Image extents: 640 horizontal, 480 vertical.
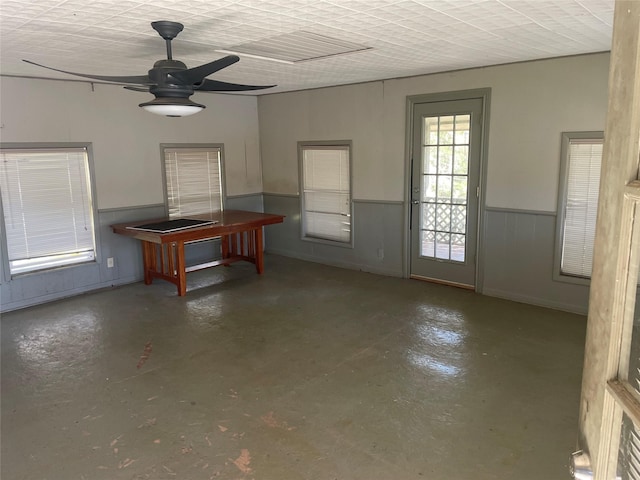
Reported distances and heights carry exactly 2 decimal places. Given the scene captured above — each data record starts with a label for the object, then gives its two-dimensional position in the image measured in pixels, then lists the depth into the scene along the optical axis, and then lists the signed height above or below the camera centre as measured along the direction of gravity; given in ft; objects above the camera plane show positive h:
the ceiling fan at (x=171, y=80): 9.51 +1.78
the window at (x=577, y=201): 14.21 -1.19
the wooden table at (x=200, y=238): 16.78 -3.06
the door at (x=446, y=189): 16.80 -0.95
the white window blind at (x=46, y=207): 15.96 -1.34
